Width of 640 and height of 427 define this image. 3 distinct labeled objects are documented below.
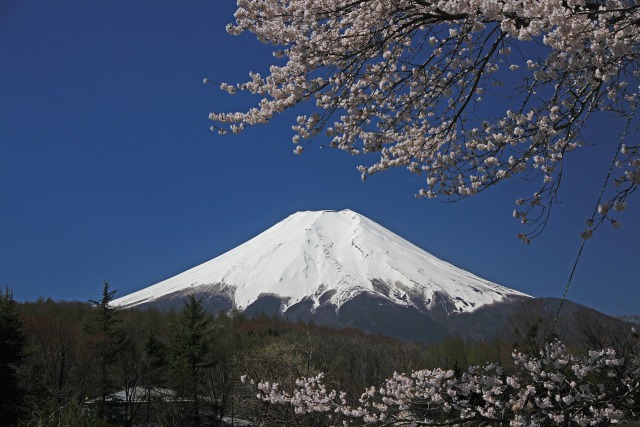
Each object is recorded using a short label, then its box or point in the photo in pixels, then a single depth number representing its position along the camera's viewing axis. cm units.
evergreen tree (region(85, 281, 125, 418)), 2772
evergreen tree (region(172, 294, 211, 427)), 2886
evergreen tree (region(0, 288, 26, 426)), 1967
